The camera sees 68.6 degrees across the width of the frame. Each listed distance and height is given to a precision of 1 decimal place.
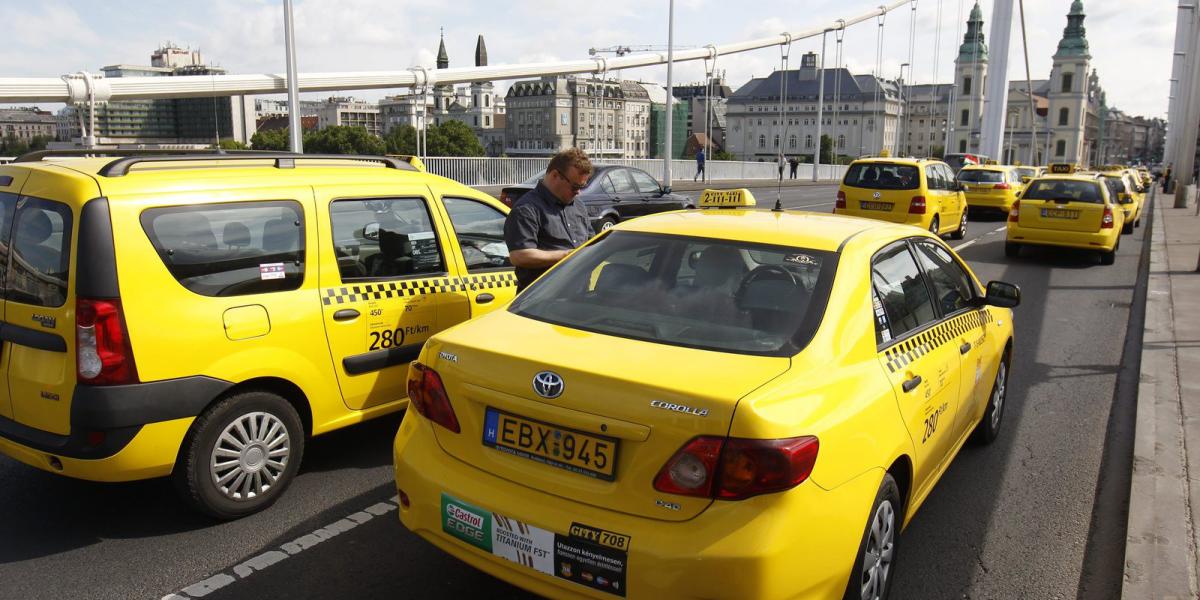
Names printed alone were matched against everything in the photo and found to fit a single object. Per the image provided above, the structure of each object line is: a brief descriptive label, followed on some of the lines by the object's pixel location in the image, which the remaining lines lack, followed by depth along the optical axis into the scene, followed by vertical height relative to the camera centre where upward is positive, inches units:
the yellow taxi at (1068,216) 559.2 -30.3
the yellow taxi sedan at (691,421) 99.3 -31.5
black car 597.6 -23.7
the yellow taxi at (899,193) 617.0 -18.9
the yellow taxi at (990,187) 929.5 -20.8
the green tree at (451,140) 4564.5 +101.3
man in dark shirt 205.0 -14.3
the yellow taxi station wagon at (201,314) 138.4 -27.3
